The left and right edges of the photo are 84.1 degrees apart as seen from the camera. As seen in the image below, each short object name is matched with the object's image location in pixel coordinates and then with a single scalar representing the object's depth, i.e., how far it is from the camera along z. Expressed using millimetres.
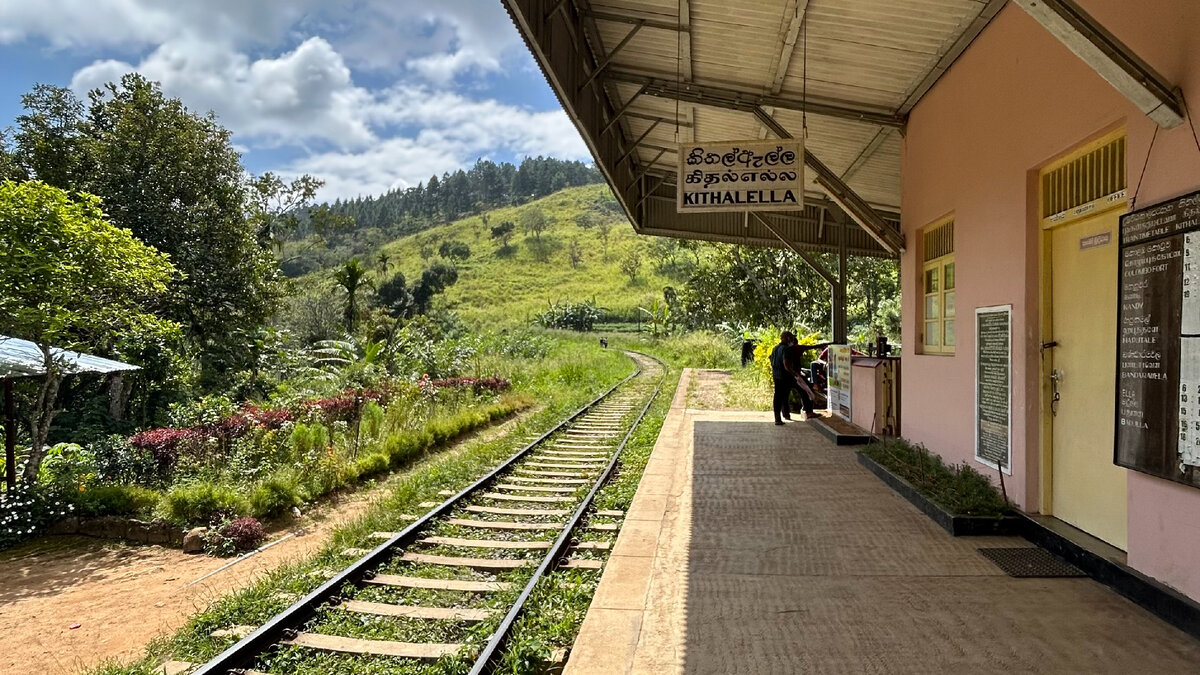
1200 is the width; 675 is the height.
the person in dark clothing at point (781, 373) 11242
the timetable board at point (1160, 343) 3377
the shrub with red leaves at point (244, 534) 7328
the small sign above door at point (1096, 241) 4418
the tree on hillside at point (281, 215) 22328
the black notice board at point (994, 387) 5477
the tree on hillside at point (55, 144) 18406
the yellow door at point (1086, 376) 4367
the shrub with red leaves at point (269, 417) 10328
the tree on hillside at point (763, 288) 29203
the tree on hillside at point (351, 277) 31969
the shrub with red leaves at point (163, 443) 9055
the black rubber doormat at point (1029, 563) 4445
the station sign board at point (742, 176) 7367
